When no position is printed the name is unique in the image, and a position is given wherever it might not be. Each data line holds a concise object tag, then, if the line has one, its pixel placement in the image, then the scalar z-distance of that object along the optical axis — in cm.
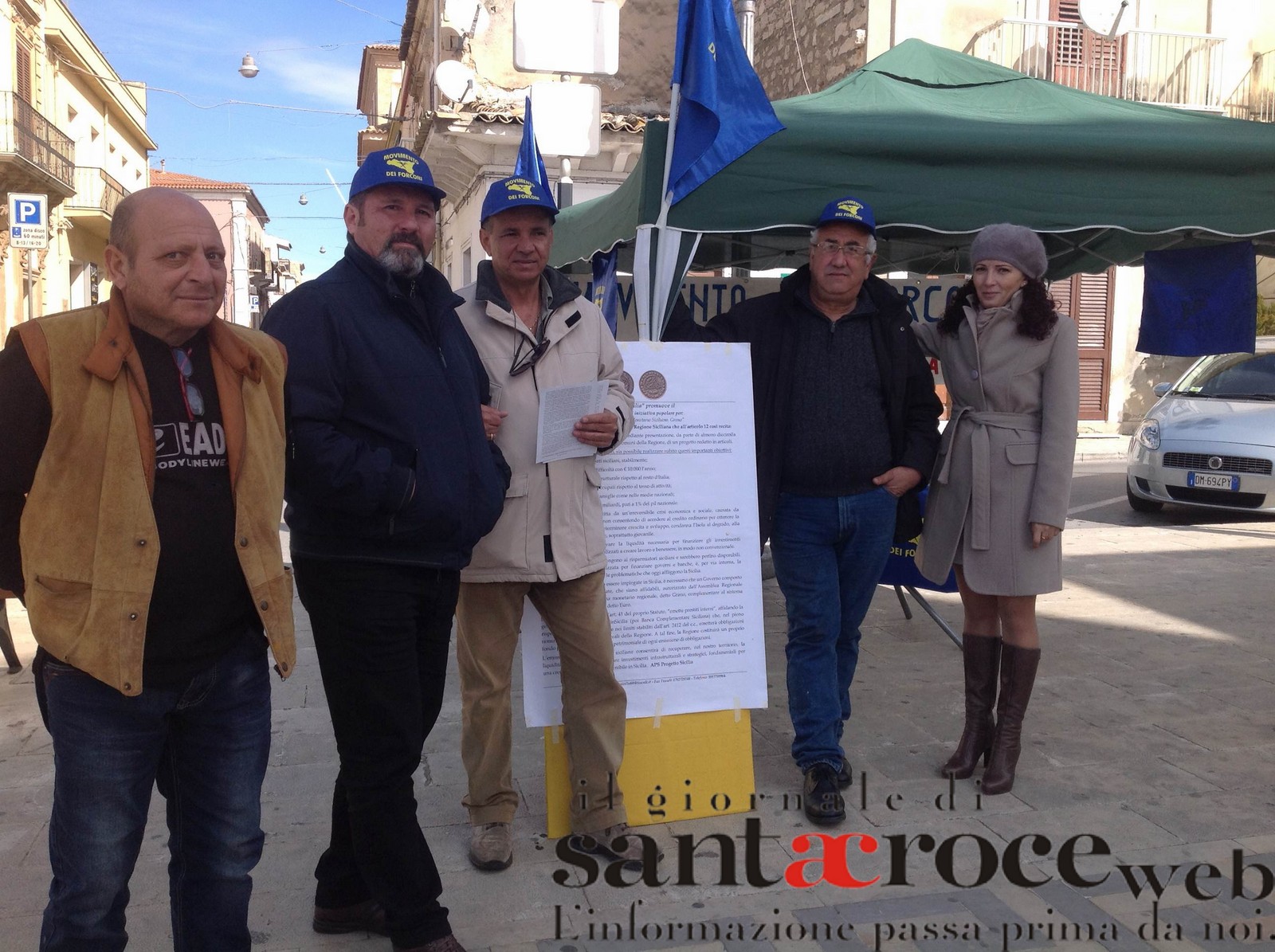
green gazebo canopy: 400
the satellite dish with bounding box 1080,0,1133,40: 1292
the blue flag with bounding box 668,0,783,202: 374
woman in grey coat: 359
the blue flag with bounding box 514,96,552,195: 604
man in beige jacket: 304
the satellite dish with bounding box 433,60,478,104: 1381
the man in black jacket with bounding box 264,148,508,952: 249
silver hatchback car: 949
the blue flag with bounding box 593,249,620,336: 575
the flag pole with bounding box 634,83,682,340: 388
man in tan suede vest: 193
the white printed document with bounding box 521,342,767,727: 344
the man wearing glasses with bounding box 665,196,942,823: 361
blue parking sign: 1146
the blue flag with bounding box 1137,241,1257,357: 490
